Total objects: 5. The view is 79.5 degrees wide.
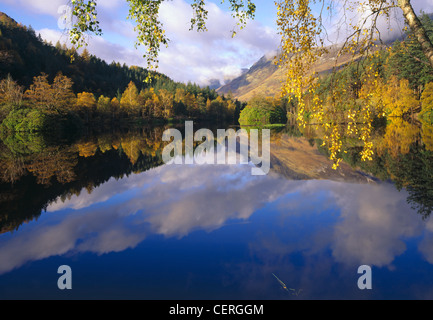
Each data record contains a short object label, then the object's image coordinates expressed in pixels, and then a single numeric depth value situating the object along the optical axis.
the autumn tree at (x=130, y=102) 85.00
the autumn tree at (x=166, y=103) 101.50
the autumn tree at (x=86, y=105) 64.44
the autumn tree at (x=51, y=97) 47.88
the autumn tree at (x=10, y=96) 46.21
